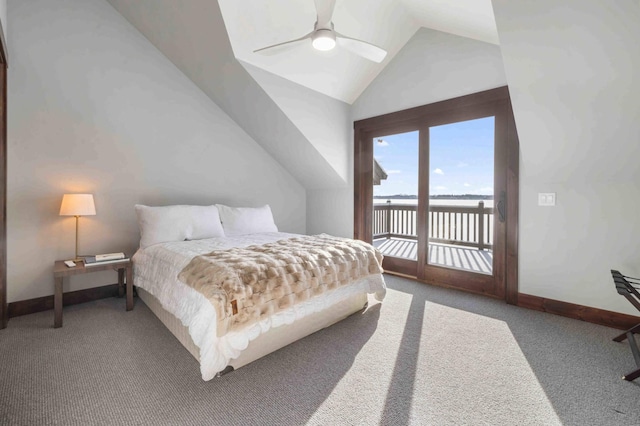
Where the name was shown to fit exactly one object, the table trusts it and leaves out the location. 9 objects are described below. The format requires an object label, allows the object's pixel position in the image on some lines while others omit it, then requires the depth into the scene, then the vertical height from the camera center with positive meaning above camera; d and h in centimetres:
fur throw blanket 166 -43
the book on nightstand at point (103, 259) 253 -44
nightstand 230 -52
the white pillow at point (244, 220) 346 -10
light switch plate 266 +15
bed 163 -63
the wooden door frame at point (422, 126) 288 +75
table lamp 254 +5
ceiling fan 199 +140
